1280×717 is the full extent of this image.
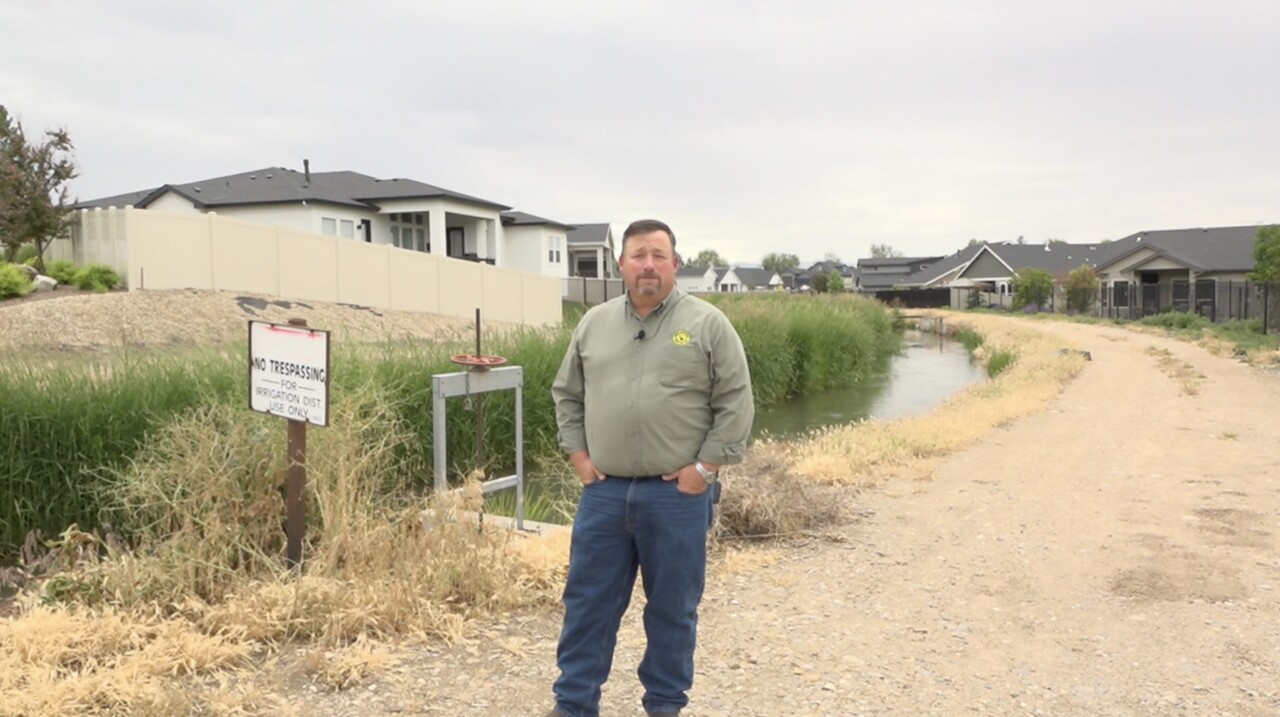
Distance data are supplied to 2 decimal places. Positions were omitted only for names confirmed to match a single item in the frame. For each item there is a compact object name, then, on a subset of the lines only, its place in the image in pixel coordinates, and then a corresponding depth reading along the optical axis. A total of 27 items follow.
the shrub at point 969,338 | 37.66
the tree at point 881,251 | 172.38
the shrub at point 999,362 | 25.70
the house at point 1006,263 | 77.06
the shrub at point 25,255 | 26.23
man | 3.77
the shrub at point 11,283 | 19.84
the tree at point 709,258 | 153.62
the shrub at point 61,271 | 22.12
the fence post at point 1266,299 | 29.72
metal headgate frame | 6.56
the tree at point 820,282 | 102.25
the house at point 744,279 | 118.34
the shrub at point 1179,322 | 37.22
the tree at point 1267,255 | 33.12
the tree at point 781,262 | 169.50
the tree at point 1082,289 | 53.75
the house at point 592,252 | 63.31
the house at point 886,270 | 116.12
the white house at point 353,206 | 38.72
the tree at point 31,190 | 23.41
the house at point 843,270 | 119.10
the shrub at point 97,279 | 21.34
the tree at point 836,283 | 86.79
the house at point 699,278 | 109.06
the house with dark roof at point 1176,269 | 45.78
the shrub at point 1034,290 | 59.50
